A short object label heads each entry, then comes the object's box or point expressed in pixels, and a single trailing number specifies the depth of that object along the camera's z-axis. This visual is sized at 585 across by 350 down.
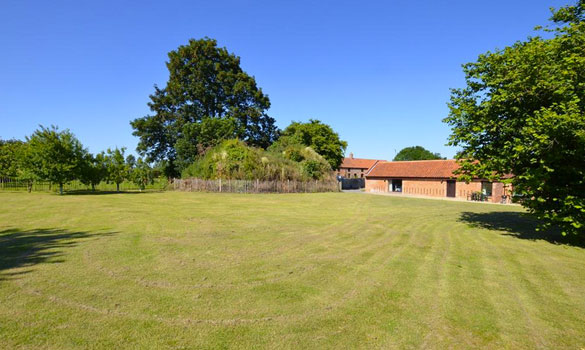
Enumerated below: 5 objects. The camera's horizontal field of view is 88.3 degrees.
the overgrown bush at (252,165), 35.03
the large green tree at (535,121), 9.15
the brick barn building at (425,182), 32.97
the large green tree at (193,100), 45.34
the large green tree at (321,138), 56.31
